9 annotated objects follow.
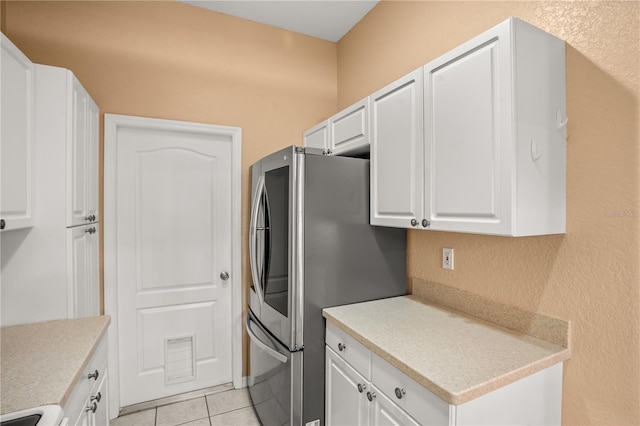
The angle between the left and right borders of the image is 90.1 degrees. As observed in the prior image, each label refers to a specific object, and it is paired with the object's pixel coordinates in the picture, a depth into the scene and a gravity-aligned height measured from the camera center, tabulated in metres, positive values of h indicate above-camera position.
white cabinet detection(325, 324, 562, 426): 1.06 -0.70
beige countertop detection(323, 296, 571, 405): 1.06 -0.54
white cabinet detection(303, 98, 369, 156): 1.93 +0.55
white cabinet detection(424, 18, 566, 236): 1.16 +0.31
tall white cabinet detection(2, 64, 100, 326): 1.53 -0.09
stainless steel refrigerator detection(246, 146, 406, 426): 1.70 -0.30
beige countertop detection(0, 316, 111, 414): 1.01 -0.57
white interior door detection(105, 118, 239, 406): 2.32 -0.35
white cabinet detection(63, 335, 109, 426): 1.14 -0.75
